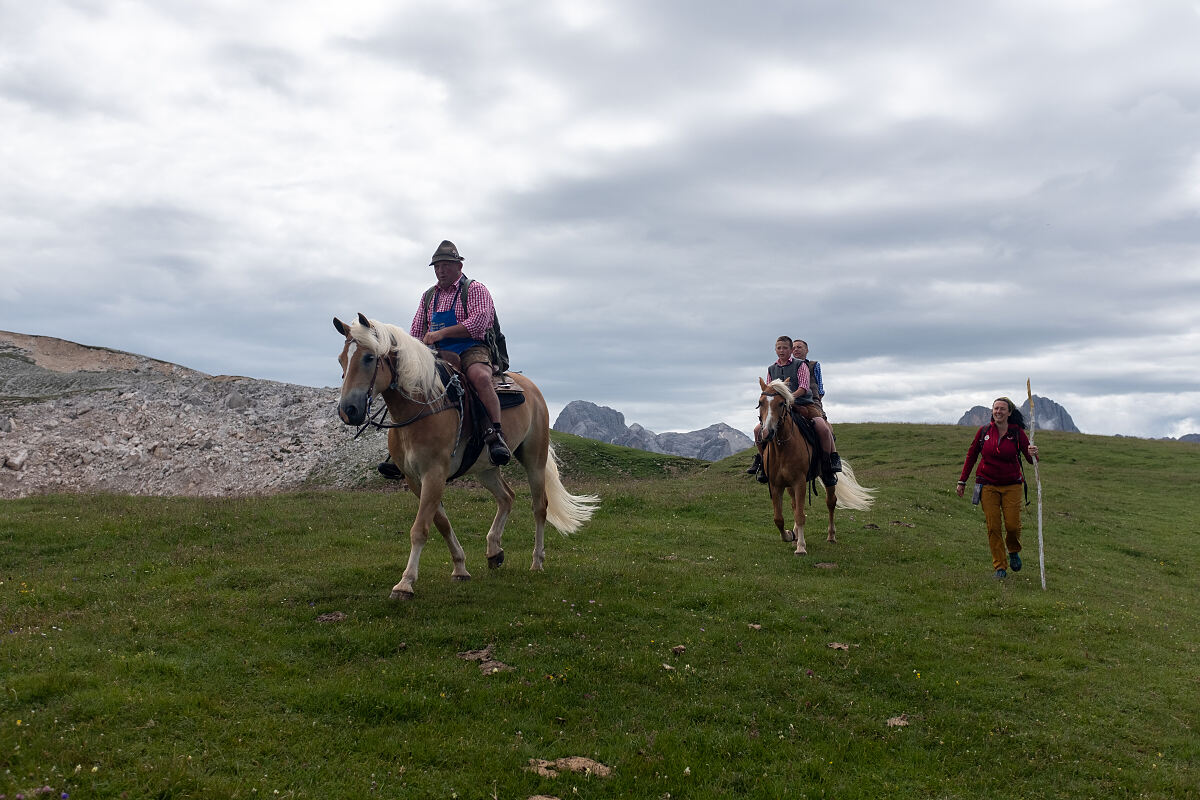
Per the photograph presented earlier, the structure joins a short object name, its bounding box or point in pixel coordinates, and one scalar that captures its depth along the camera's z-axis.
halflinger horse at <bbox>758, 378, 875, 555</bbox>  16.09
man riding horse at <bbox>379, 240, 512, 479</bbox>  11.44
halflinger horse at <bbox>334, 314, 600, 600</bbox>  9.70
